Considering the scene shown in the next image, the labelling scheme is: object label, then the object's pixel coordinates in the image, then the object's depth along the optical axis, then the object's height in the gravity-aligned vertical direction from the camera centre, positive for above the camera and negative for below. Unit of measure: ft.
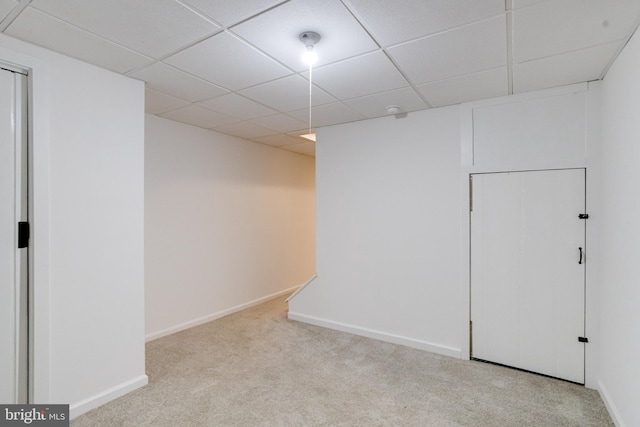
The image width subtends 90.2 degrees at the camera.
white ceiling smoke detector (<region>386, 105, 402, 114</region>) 10.13 +3.37
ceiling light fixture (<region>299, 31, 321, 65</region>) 6.00 +3.34
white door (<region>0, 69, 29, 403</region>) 6.12 -0.64
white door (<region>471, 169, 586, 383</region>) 8.35 -1.60
